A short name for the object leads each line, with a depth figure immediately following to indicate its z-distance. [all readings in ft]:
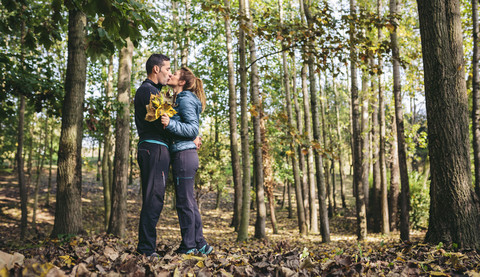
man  10.65
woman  11.06
